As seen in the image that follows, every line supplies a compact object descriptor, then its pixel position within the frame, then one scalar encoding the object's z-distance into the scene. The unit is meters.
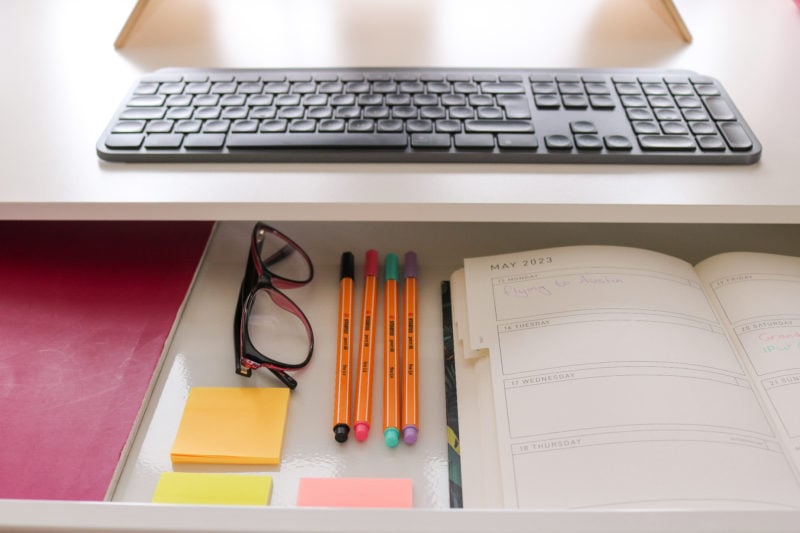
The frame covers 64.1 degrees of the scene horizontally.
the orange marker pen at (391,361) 0.51
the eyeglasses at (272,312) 0.56
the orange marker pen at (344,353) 0.52
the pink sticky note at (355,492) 0.47
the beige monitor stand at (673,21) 0.72
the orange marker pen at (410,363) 0.52
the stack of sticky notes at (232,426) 0.50
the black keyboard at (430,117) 0.56
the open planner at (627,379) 0.44
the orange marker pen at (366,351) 0.52
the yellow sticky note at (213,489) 0.47
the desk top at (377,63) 0.53
